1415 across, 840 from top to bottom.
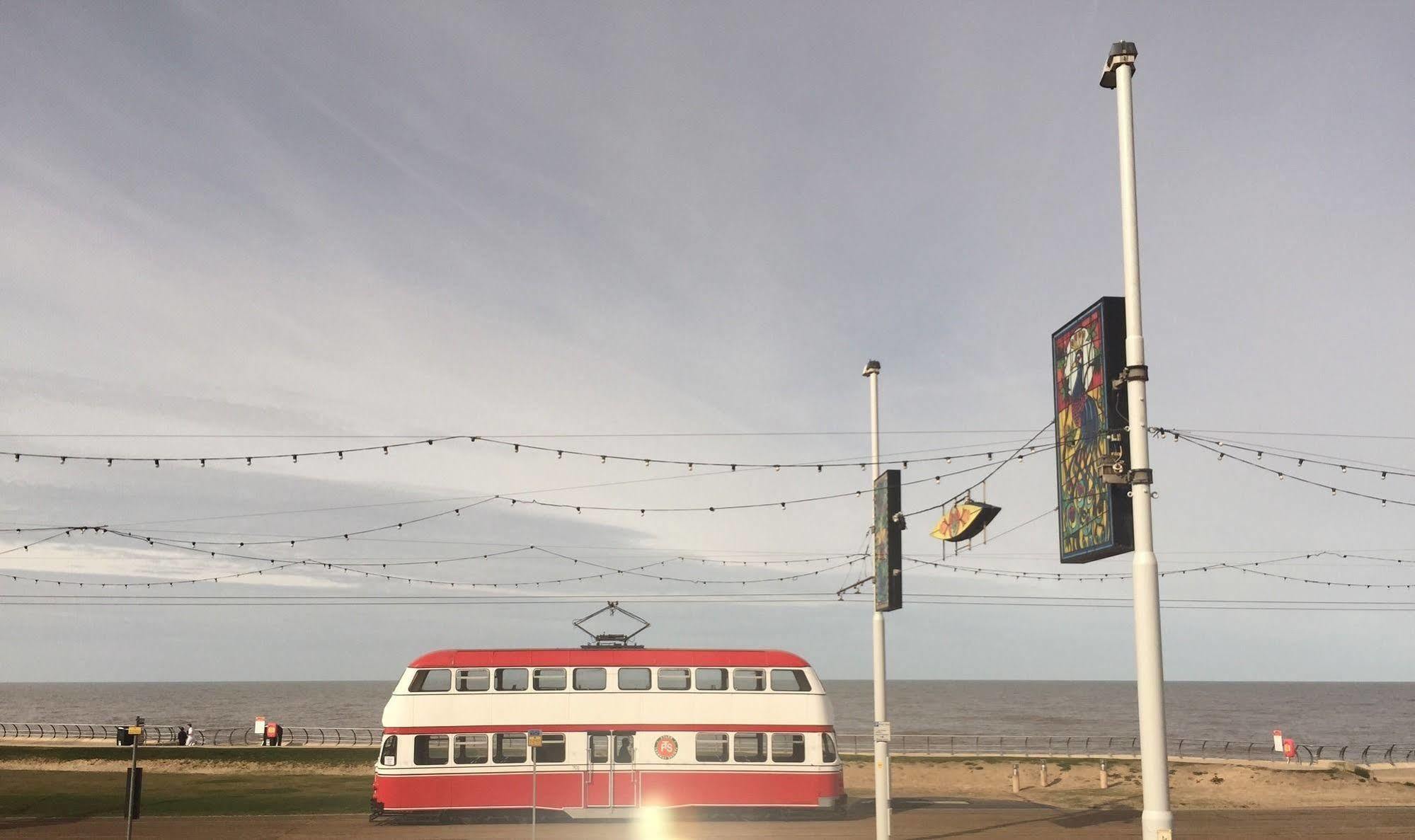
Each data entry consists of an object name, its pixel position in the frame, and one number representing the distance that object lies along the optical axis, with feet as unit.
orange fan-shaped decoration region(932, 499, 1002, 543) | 71.05
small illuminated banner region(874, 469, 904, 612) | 74.84
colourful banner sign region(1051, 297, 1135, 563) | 50.16
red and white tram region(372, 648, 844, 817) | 91.91
